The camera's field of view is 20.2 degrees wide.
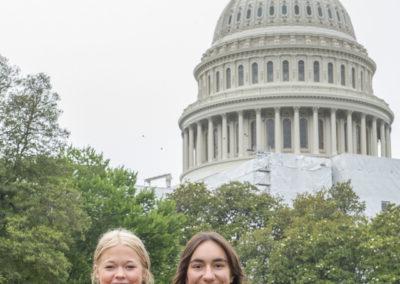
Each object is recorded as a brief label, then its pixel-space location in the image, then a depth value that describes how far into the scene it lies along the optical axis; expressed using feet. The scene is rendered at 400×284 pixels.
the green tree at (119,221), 171.42
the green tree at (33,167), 140.56
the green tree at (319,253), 201.67
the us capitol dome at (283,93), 453.99
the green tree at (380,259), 195.93
